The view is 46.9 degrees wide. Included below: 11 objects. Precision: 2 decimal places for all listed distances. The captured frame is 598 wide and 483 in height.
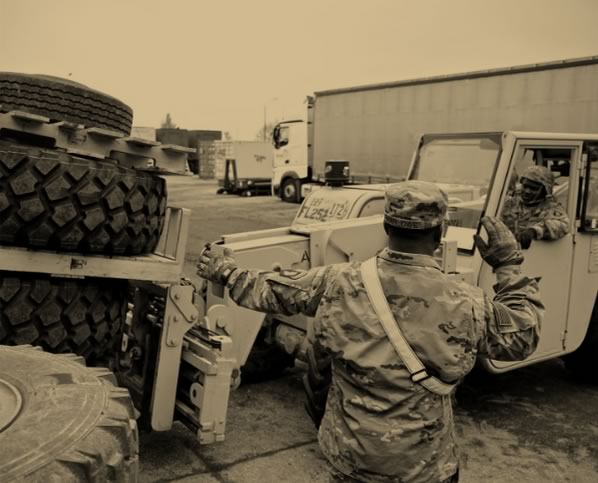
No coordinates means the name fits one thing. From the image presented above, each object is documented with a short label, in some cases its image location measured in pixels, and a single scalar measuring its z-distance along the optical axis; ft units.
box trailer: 51.93
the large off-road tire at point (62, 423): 5.82
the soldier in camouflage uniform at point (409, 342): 7.72
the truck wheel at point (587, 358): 18.49
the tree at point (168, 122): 277.35
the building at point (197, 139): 121.08
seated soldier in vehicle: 16.93
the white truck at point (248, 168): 88.48
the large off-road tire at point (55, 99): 11.82
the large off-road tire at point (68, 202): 10.05
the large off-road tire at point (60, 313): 10.54
